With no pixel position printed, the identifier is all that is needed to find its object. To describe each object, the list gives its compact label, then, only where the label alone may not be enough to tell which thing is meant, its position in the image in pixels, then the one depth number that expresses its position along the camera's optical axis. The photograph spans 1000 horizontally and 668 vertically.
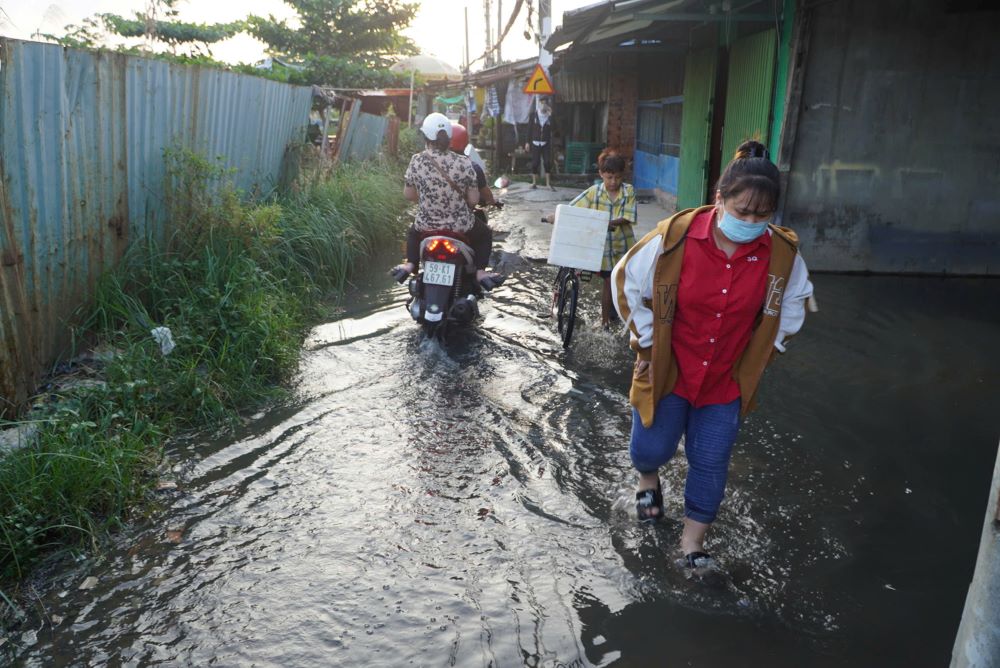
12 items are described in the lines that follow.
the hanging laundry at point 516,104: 22.83
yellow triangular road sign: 16.05
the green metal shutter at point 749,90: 9.49
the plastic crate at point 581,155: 21.38
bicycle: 6.66
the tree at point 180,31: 21.92
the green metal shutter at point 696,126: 11.98
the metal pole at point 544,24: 17.55
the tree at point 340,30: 30.23
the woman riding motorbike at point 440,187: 6.84
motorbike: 6.55
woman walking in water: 3.18
